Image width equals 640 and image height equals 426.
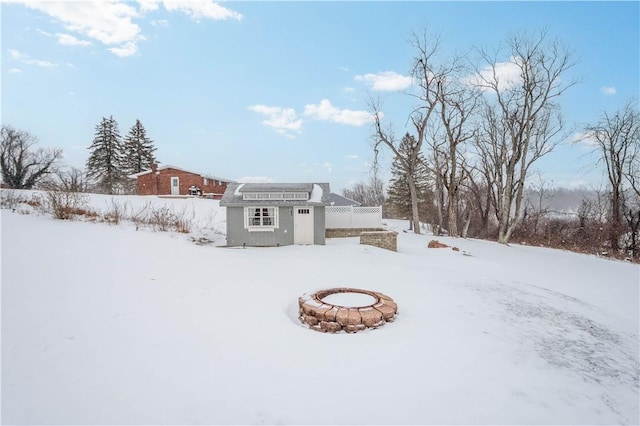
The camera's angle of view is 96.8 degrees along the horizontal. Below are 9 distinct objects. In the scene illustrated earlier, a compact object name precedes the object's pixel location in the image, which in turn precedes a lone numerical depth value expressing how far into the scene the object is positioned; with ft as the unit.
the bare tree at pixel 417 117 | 53.47
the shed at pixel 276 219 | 36.22
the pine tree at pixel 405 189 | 88.28
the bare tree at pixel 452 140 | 52.42
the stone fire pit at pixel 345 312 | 12.87
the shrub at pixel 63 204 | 26.86
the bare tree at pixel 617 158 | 50.08
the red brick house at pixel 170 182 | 79.51
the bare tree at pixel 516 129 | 47.29
